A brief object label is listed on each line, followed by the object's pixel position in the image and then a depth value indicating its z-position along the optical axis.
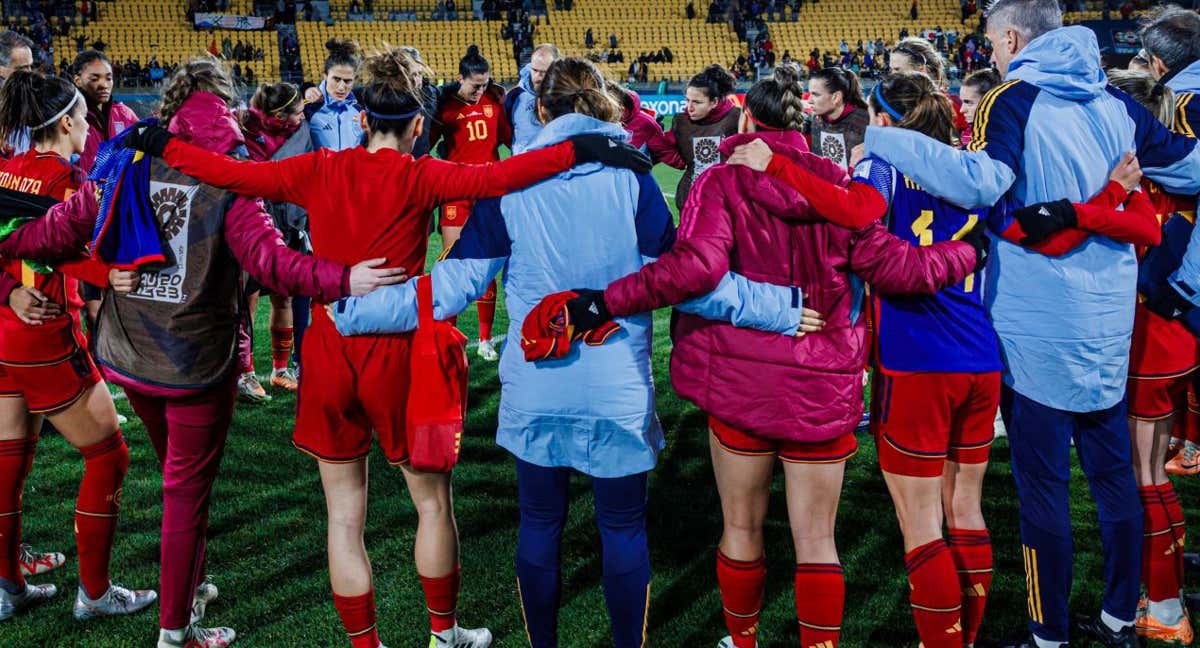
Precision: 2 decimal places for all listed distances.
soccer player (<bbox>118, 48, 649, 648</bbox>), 2.85
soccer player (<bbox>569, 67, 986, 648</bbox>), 2.69
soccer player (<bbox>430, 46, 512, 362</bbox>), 7.11
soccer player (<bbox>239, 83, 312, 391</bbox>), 5.96
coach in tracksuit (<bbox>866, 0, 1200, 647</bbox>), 3.02
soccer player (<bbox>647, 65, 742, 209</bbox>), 5.99
